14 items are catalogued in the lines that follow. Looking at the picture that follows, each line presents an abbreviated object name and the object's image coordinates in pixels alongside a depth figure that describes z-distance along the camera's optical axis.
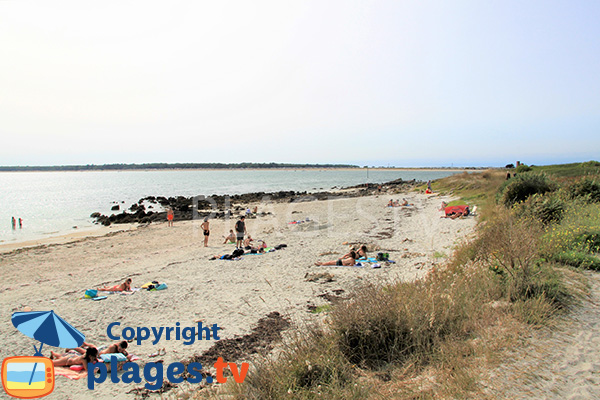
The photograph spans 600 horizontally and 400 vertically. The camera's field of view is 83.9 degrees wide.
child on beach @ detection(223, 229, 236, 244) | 16.59
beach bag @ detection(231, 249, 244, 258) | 12.70
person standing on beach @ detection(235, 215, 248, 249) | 15.01
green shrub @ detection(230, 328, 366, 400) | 3.39
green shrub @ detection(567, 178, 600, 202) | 11.18
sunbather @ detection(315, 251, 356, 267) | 10.39
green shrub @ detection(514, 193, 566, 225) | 9.23
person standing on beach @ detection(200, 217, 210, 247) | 16.08
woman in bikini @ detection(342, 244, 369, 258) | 11.12
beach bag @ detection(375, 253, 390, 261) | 10.76
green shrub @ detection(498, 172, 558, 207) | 13.01
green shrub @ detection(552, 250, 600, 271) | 6.20
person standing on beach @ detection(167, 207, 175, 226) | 24.17
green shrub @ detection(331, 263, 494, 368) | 4.11
